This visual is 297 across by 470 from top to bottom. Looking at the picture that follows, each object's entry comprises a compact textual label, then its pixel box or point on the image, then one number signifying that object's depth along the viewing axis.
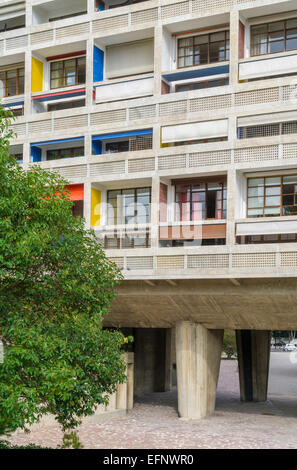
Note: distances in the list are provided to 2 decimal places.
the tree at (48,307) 14.04
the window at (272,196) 25.05
